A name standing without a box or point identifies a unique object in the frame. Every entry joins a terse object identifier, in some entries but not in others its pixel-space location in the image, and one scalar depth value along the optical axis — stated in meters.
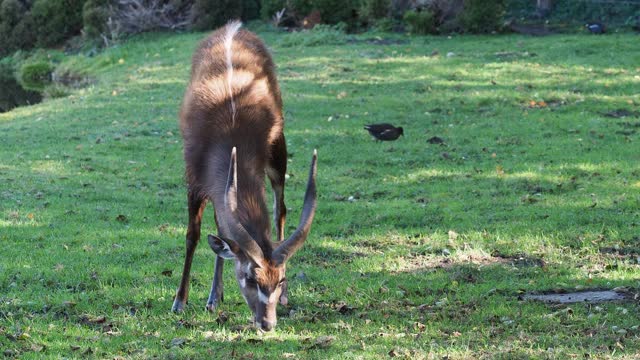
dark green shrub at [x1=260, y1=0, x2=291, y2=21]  31.03
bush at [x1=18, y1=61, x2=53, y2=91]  30.64
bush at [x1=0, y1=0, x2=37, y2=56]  35.75
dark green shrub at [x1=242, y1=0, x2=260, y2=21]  32.63
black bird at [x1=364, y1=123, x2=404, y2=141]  14.13
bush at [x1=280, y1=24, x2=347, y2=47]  25.80
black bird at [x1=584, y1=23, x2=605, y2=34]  24.86
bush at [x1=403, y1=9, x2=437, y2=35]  26.05
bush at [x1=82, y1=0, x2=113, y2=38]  33.28
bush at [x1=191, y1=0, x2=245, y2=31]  31.70
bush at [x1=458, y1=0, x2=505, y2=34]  25.55
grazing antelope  6.54
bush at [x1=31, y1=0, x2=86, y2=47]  35.00
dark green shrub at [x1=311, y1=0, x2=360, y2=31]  29.23
